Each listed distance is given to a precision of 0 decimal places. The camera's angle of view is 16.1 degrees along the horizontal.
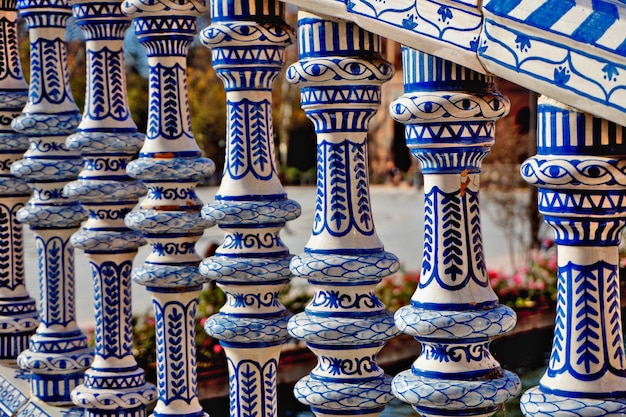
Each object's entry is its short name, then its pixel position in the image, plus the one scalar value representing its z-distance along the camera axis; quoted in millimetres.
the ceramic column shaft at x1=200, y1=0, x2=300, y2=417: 3444
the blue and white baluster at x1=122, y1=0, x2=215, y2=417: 3717
